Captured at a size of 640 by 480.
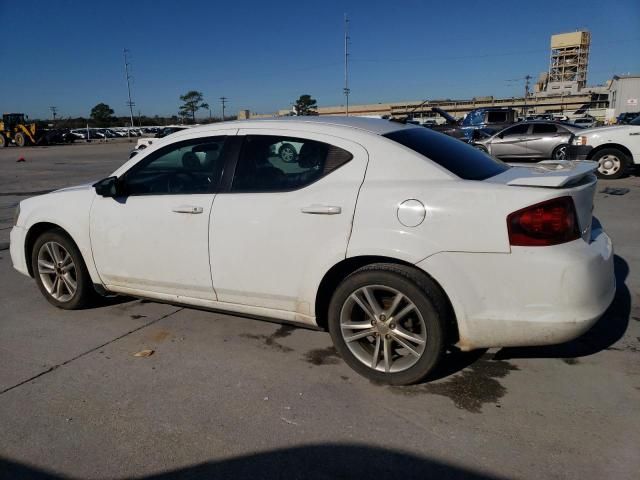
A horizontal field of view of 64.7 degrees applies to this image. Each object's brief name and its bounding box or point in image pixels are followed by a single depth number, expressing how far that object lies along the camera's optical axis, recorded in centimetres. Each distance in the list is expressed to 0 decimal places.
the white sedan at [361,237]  273
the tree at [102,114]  10547
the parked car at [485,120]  2169
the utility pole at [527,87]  9089
